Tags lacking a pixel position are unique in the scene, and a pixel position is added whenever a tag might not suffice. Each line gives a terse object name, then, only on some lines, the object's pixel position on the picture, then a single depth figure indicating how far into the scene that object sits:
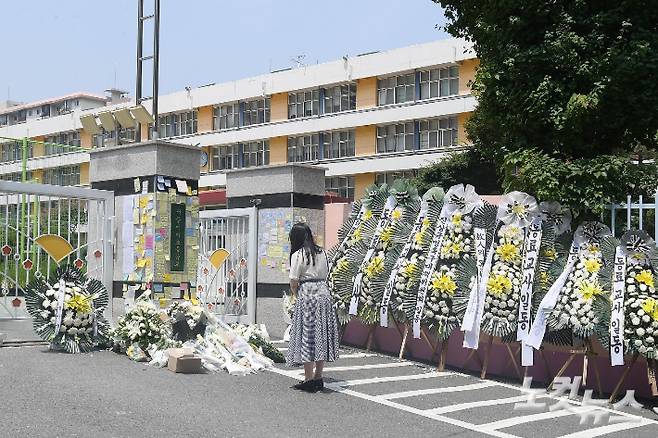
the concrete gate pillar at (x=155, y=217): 11.76
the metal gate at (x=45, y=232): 10.69
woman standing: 8.64
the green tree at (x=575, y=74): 10.62
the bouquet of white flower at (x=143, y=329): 10.10
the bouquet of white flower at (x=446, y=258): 10.30
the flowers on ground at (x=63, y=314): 10.26
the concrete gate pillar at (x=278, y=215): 14.85
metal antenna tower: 15.23
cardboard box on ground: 9.27
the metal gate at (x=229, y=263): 14.01
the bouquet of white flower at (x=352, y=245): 11.98
